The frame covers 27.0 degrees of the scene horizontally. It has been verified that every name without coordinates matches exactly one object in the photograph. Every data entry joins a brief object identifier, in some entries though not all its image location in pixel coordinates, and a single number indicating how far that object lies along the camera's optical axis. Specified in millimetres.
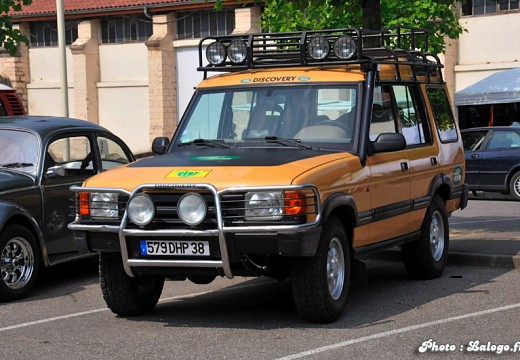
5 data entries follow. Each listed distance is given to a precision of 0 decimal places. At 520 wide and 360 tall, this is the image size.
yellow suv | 7816
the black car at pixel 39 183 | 10000
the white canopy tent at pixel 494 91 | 29062
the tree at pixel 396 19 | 26547
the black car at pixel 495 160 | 22125
